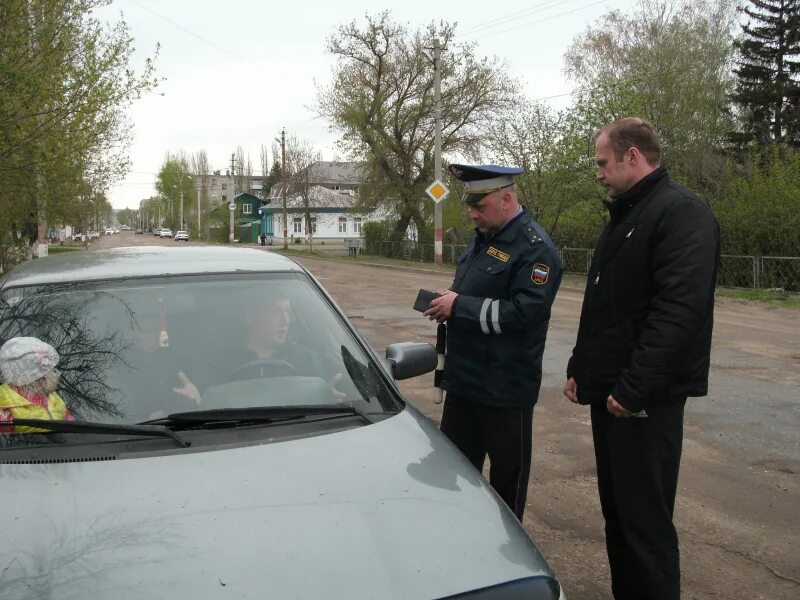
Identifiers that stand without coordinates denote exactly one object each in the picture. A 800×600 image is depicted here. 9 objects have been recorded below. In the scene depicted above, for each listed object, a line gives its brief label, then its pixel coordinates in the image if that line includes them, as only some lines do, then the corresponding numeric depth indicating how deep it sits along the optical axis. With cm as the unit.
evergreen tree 3575
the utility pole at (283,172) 5598
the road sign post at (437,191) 2717
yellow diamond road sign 2717
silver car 176
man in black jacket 274
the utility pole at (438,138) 2931
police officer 342
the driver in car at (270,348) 292
